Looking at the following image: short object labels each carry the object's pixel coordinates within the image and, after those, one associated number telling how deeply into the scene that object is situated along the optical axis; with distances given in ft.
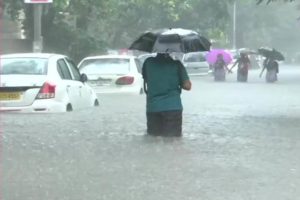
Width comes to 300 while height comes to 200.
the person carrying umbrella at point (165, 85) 37.32
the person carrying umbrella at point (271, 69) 123.13
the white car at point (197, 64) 148.86
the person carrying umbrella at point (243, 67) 124.06
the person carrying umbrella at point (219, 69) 127.75
